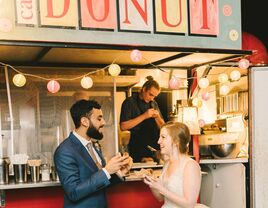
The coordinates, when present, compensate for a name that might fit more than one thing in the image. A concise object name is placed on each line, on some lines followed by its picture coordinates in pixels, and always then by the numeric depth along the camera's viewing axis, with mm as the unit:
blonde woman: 3842
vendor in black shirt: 6281
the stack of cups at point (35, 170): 4973
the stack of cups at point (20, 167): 4914
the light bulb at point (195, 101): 6275
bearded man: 3846
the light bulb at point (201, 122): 6217
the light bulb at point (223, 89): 6301
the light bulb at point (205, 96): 6012
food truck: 4766
